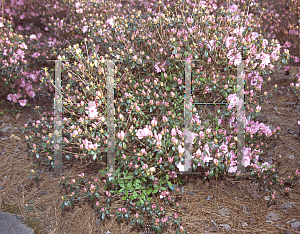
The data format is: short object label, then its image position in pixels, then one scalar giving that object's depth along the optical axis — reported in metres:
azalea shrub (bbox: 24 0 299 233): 2.24
